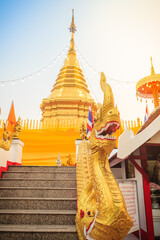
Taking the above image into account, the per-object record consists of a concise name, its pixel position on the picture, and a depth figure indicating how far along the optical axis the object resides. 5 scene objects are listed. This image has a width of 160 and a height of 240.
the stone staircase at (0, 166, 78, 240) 2.25
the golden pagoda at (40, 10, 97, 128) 12.14
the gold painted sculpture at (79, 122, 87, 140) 5.43
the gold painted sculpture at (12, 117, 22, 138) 5.43
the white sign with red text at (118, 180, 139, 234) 2.85
